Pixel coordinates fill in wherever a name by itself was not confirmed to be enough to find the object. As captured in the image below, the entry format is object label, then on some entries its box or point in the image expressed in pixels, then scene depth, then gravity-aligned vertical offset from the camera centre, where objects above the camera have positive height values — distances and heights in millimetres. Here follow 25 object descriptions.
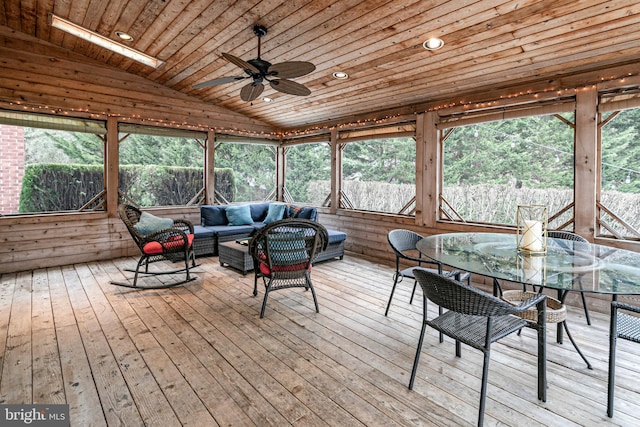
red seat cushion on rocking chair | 4168 -567
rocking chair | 4145 -489
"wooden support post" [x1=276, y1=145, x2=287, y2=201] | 7664 +781
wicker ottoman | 4676 -795
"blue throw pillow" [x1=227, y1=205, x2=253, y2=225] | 6262 -257
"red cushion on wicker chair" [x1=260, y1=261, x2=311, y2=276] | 3367 -674
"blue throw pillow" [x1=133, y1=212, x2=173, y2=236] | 4363 -309
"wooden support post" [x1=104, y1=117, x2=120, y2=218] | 5499 +588
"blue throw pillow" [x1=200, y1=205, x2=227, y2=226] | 6152 -253
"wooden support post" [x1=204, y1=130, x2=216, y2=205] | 6629 +688
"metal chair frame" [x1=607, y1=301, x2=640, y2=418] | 1846 -735
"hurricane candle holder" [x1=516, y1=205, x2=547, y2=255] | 2432 -259
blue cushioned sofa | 5574 -423
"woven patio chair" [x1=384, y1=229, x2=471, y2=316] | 3084 -394
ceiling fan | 3089 +1272
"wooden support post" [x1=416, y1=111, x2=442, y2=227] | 4879 +517
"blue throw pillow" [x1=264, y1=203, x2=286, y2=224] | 6428 -218
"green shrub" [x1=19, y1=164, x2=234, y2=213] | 5289 +297
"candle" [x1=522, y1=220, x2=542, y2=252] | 2430 -249
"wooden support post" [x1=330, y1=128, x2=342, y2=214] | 6453 +644
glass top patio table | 1774 -392
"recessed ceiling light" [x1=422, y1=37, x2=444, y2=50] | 3323 +1620
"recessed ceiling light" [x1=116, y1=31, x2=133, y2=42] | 4199 +2121
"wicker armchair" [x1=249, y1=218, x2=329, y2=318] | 3227 -474
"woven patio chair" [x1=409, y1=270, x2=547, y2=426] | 1746 -734
